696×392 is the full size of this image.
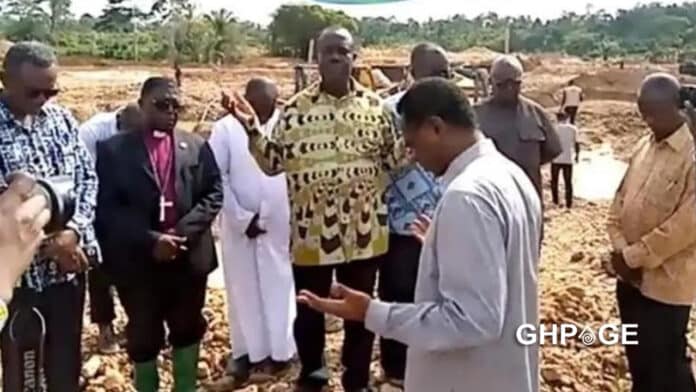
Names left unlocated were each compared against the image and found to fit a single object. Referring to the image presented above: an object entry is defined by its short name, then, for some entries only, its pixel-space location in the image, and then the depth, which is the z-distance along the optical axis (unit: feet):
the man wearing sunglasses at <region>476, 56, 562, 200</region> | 13.88
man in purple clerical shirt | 11.73
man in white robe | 13.83
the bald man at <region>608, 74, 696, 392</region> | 10.42
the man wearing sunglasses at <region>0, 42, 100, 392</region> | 10.25
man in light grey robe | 6.91
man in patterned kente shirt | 11.60
